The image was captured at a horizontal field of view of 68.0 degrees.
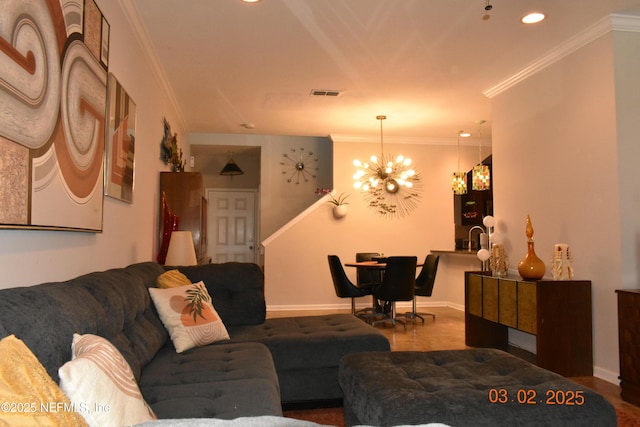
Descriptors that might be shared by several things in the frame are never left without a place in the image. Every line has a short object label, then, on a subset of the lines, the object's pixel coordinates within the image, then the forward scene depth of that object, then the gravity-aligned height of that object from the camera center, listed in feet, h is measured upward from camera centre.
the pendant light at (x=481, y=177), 18.22 +2.19
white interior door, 29.17 +0.48
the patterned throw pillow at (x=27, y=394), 2.48 -0.92
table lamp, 12.78 -0.47
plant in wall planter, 23.70 +1.53
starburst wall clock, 25.50 +3.64
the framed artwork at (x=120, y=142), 8.93 +1.84
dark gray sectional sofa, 4.35 -2.05
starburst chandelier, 23.99 +2.33
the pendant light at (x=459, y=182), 21.85 +2.39
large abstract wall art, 5.00 +1.50
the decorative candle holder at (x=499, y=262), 14.65 -0.86
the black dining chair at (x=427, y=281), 20.16 -2.03
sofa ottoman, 5.50 -2.01
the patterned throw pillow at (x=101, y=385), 3.62 -1.24
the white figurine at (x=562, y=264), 12.29 -0.77
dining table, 18.94 -1.34
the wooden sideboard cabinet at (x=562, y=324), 11.76 -2.26
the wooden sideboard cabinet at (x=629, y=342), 9.85 -2.30
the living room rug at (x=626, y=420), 8.64 -3.45
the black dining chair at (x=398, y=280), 18.10 -1.78
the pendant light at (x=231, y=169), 24.89 +3.34
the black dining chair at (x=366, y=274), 22.27 -1.91
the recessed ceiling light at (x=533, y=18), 11.01 +5.11
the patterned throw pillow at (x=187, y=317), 8.57 -1.58
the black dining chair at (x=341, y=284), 19.52 -2.08
